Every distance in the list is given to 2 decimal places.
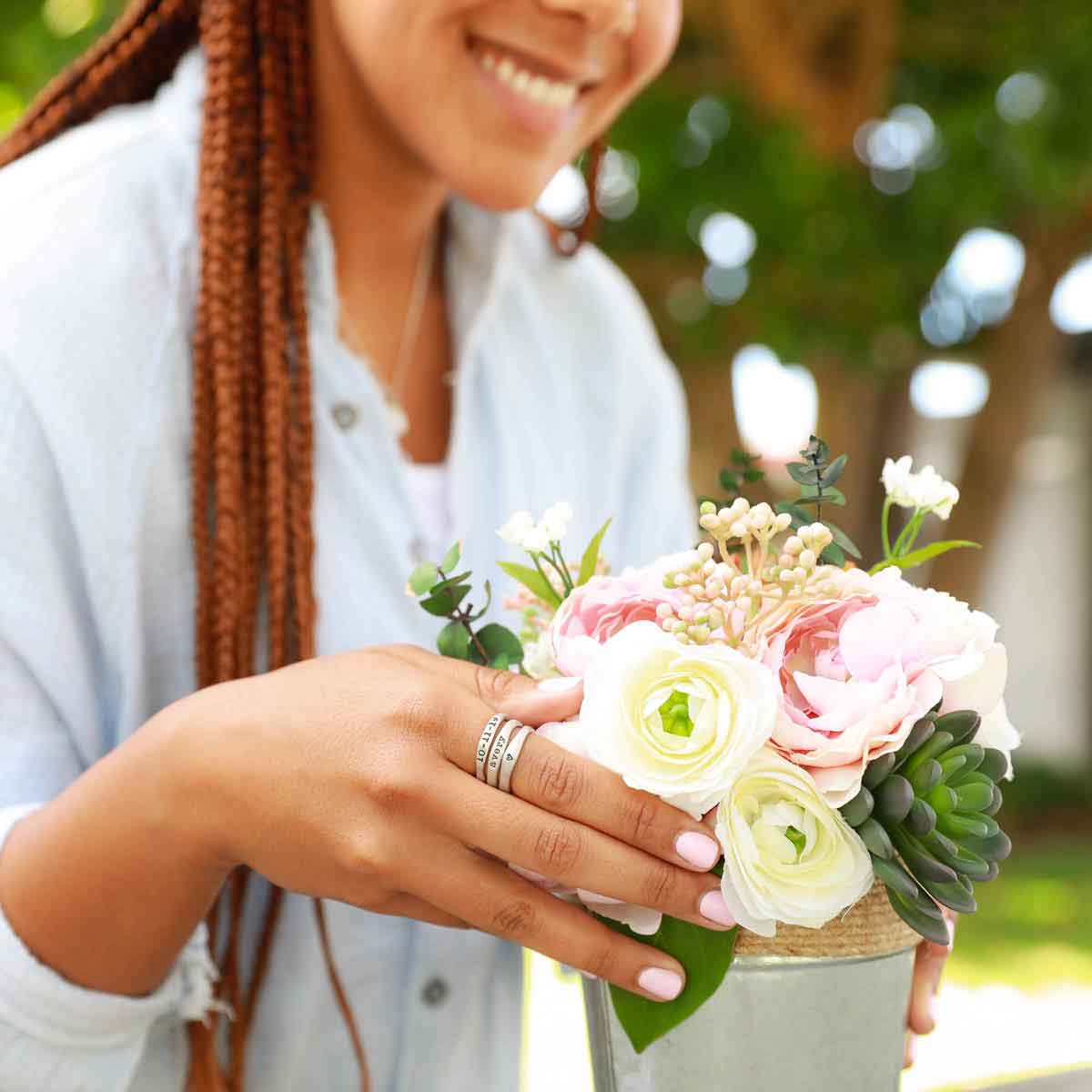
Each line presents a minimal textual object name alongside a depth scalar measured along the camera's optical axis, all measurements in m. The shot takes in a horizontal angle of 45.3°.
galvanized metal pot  0.99
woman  1.05
